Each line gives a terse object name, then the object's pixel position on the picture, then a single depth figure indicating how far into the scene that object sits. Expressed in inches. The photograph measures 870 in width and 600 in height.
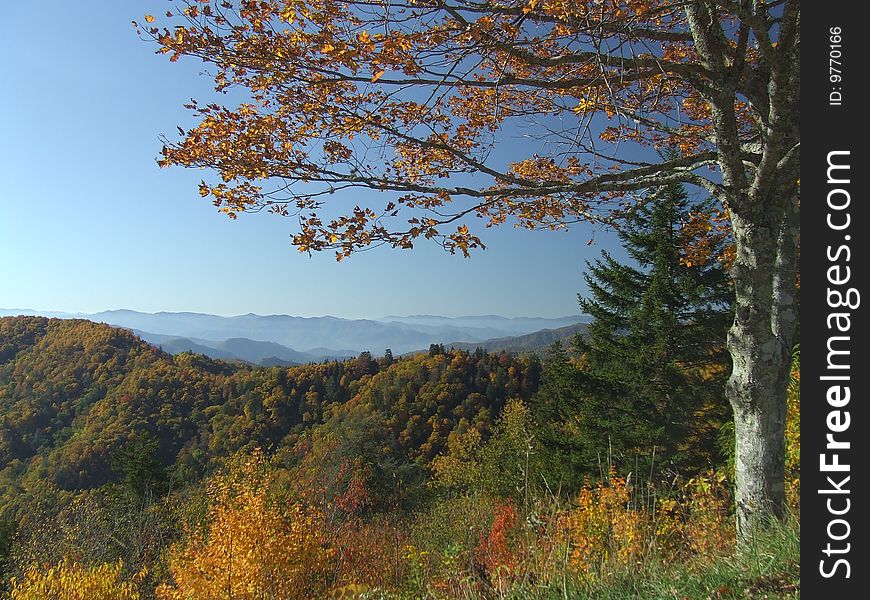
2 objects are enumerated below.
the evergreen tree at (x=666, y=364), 605.3
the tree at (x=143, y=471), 1453.0
